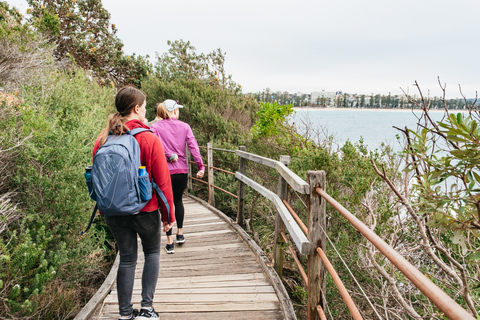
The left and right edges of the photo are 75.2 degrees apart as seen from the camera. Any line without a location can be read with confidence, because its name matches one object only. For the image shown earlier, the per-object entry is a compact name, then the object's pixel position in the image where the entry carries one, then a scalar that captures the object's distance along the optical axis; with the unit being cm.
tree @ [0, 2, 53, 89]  579
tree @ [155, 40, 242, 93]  1292
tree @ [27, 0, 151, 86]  1284
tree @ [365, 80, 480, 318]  151
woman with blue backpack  213
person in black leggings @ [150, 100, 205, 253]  375
